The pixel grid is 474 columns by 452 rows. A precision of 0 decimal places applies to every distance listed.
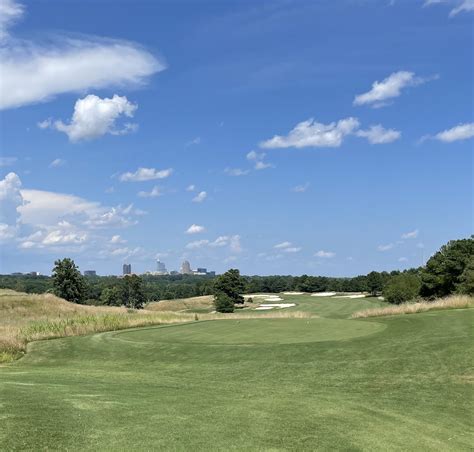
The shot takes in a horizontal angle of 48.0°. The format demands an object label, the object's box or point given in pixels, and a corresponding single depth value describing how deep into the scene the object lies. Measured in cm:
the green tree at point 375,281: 11800
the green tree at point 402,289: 7263
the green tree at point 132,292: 12188
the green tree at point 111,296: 12288
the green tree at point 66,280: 8425
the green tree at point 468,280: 4332
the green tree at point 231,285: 11138
